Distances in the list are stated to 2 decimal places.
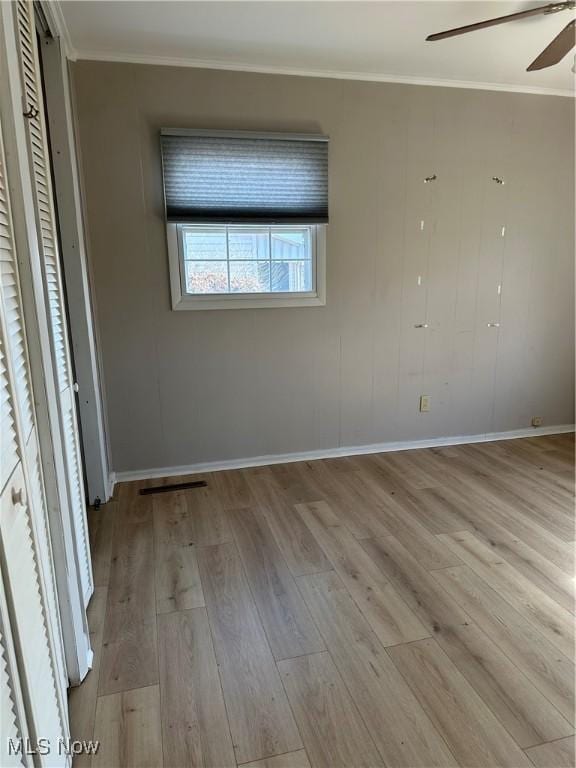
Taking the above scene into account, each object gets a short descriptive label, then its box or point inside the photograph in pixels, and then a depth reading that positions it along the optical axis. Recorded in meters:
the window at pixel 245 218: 2.83
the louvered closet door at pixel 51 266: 1.40
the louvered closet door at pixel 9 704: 0.76
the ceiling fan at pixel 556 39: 1.92
